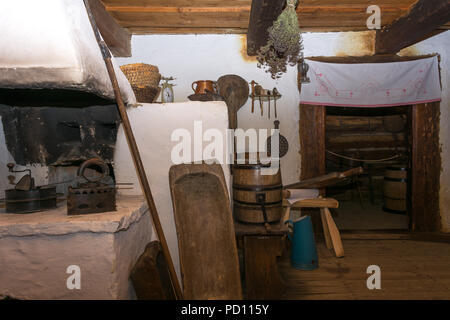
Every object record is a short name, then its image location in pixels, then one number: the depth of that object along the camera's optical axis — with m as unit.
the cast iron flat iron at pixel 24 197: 2.04
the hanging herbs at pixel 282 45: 2.73
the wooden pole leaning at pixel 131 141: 2.00
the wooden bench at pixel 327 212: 3.24
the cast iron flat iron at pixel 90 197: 1.95
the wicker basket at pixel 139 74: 2.71
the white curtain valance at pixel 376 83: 3.79
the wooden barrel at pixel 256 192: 2.47
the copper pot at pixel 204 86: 3.06
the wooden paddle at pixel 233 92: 3.78
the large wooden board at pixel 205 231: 2.20
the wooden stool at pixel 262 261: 2.32
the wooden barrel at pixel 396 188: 4.86
